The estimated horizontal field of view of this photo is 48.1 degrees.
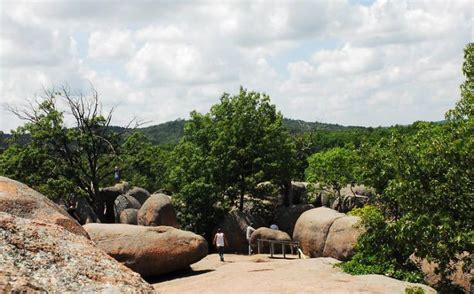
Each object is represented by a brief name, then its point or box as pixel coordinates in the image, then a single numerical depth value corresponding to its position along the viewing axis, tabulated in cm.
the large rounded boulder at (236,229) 3616
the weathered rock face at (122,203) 4426
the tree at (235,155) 3841
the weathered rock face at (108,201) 4138
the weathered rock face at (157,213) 3478
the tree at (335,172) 5597
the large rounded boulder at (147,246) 2319
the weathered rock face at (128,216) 4166
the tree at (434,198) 1724
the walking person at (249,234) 3312
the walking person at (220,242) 2880
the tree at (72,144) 3619
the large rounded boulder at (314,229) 2862
